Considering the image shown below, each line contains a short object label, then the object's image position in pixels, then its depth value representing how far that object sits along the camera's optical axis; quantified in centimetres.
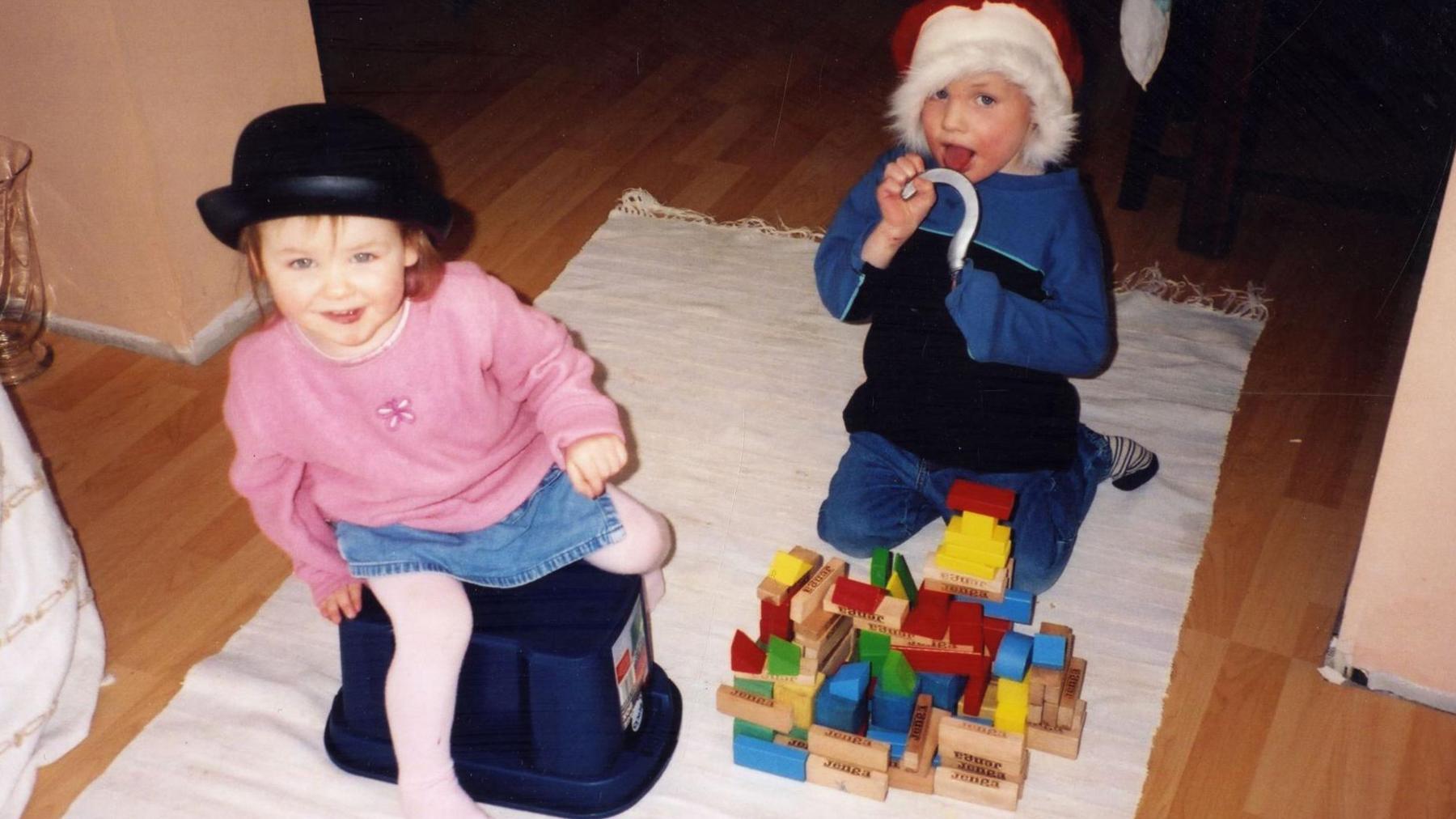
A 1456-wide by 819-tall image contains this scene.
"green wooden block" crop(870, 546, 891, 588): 128
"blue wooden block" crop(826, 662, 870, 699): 123
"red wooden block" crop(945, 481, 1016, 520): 130
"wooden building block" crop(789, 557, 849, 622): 125
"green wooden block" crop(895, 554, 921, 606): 127
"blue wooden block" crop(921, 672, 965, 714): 127
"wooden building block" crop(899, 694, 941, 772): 123
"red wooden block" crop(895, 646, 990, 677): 125
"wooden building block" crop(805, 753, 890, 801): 123
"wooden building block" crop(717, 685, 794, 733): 125
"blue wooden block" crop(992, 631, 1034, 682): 125
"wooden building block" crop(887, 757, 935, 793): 124
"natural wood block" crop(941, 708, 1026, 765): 121
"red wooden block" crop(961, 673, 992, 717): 125
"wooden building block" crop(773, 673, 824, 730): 125
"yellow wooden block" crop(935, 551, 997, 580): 125
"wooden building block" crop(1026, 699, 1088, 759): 127
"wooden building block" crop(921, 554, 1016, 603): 126
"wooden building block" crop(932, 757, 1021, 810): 122
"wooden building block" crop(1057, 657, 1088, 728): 127
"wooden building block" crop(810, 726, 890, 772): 122
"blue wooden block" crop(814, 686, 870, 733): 124
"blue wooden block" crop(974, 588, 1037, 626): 130
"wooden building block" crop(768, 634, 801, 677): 124
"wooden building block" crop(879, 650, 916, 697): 124
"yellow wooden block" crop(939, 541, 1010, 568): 126
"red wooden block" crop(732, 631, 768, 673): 126
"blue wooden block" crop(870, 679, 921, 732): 124
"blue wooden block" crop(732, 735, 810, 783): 125
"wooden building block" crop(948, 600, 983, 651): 124
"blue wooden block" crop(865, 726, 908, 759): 125
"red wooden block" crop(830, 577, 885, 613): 124
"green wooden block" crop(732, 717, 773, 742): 127
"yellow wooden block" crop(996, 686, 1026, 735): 122
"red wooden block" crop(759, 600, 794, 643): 127
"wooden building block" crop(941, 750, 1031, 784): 122
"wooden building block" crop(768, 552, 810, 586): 128
